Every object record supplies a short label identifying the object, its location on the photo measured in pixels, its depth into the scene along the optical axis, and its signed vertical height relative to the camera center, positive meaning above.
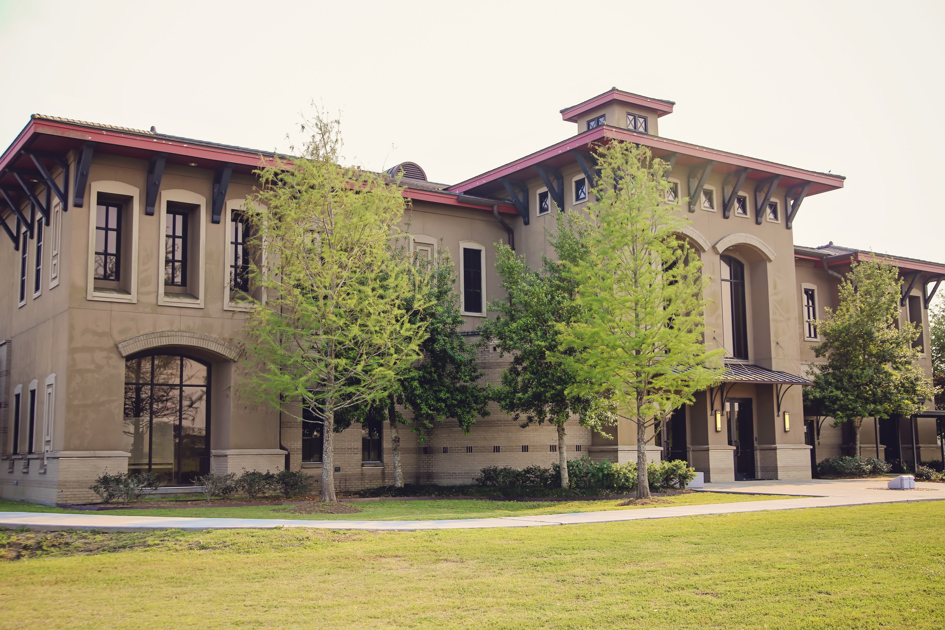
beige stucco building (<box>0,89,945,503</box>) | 23.77 +3.92
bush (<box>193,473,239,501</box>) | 23.38 -1.56
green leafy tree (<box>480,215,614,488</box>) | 23.69 +2.18
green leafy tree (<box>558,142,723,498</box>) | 21.22 +2.86
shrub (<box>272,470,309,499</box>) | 24.89 -1.63
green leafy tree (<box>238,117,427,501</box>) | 20.55 +3.54
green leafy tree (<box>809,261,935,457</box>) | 33.38 +2.35
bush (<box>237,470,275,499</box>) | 24.14 -1.55
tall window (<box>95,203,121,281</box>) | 24.78 +5.48
